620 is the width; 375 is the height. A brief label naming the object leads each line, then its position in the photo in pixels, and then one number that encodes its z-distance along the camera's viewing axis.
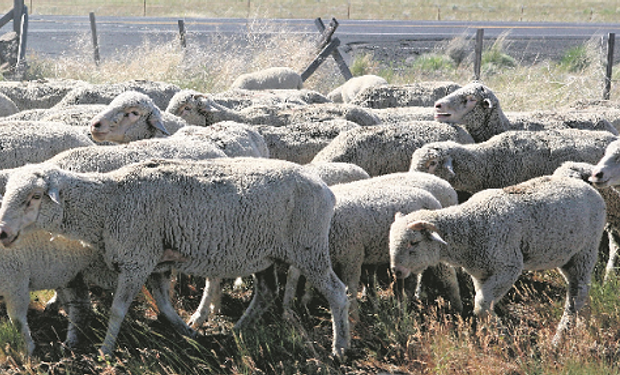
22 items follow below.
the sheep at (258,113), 18.11
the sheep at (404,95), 22.03
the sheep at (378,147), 15.78
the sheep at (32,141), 13.36
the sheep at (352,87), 26.39
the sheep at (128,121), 14.36
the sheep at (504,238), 11.25
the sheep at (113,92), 19.28
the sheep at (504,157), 15.06
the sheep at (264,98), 20.42
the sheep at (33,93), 20.73
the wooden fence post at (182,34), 37.81
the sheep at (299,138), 16.73
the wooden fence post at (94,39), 37.81
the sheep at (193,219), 10.41
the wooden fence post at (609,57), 29.38
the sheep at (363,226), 12.12
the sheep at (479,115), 17.12
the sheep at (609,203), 12.93
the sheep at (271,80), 27.22
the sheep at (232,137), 14.66
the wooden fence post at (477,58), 32.71
